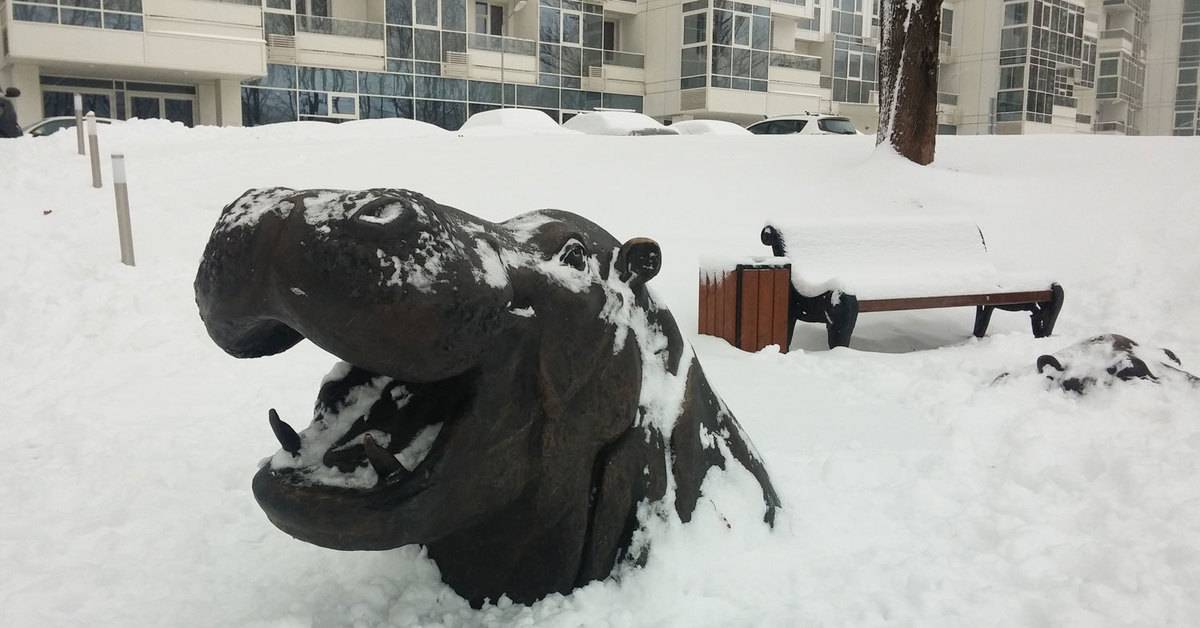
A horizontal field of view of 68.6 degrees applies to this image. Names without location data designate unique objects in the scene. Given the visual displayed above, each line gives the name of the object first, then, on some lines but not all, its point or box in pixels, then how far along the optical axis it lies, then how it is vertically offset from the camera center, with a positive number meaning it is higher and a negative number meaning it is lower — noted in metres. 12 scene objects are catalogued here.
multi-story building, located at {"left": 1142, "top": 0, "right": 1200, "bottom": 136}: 53.53 +5.89
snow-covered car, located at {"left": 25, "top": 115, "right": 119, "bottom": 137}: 19.91 +0.75
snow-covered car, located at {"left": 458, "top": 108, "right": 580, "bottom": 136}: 20.28 +0.90
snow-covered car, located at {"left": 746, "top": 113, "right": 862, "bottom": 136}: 22.81 +0.98
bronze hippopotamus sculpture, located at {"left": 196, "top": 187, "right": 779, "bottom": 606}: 1.66 -0.51
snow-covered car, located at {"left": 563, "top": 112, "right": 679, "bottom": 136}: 22.84 +0.96
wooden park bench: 6.33 -0.84
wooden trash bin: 5.96 -0.94
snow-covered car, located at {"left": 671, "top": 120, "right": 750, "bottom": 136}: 24.36 +0.96
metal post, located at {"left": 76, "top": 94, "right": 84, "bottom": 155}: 12.96 +0.56
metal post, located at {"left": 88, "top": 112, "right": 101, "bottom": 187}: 10.68 +0.08
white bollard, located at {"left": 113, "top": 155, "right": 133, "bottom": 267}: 6.89 -0.53
